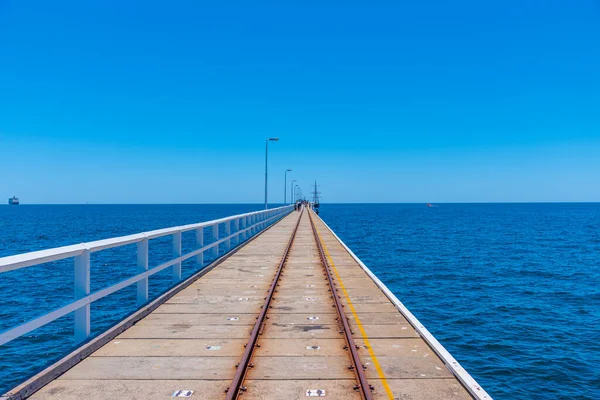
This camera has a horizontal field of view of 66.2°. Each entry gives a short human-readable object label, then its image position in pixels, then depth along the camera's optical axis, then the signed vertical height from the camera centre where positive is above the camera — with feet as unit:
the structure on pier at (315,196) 490.69 +8.56
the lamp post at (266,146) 118.56 +15.00
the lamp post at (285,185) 201.87 +8.66
